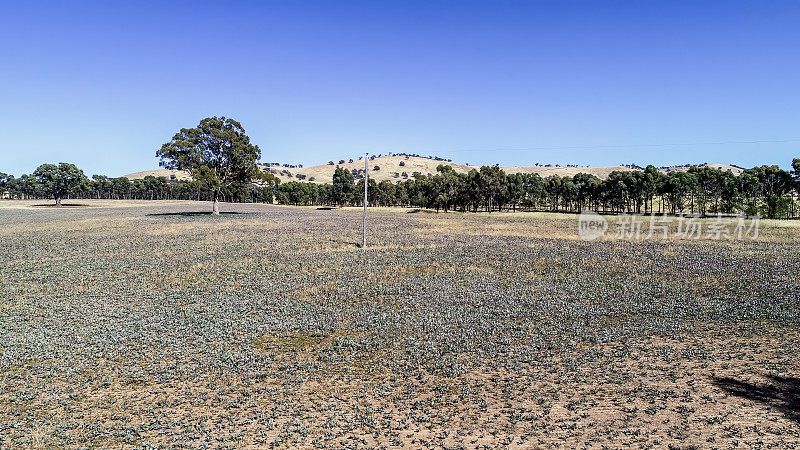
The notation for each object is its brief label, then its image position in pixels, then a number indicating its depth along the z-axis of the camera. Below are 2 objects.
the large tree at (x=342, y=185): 139.25
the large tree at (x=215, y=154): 59.18
